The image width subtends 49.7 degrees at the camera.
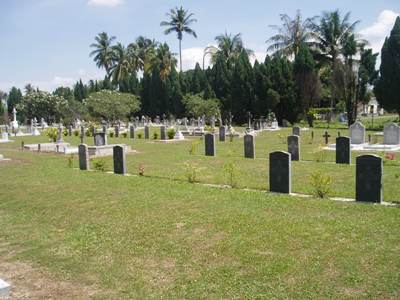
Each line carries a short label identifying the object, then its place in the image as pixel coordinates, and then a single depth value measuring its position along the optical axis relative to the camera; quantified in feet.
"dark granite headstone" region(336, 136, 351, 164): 55.47
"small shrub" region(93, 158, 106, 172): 53.77
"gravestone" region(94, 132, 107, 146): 75.05
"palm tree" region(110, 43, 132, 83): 222.28
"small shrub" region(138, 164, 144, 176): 48.67
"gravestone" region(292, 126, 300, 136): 89.80
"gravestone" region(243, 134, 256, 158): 64.13
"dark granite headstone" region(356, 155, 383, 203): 31.86
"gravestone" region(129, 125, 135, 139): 122.63
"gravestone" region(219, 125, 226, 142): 98.03
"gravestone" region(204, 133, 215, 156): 68.95
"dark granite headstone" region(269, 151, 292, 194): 36.60
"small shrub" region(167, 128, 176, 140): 106.42
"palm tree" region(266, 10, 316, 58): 162.20
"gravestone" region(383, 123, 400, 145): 73.51
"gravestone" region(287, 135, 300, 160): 59.88
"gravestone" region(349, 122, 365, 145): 76.34
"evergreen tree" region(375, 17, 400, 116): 124.16
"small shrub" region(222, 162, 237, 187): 39.83
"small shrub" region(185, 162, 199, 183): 42.86
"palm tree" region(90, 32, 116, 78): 227.36
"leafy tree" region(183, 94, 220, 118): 158.30
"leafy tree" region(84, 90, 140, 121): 168.96
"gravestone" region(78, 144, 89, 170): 54.44
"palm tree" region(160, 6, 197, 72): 200.54
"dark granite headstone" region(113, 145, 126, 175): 50.42
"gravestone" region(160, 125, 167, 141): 104.91
